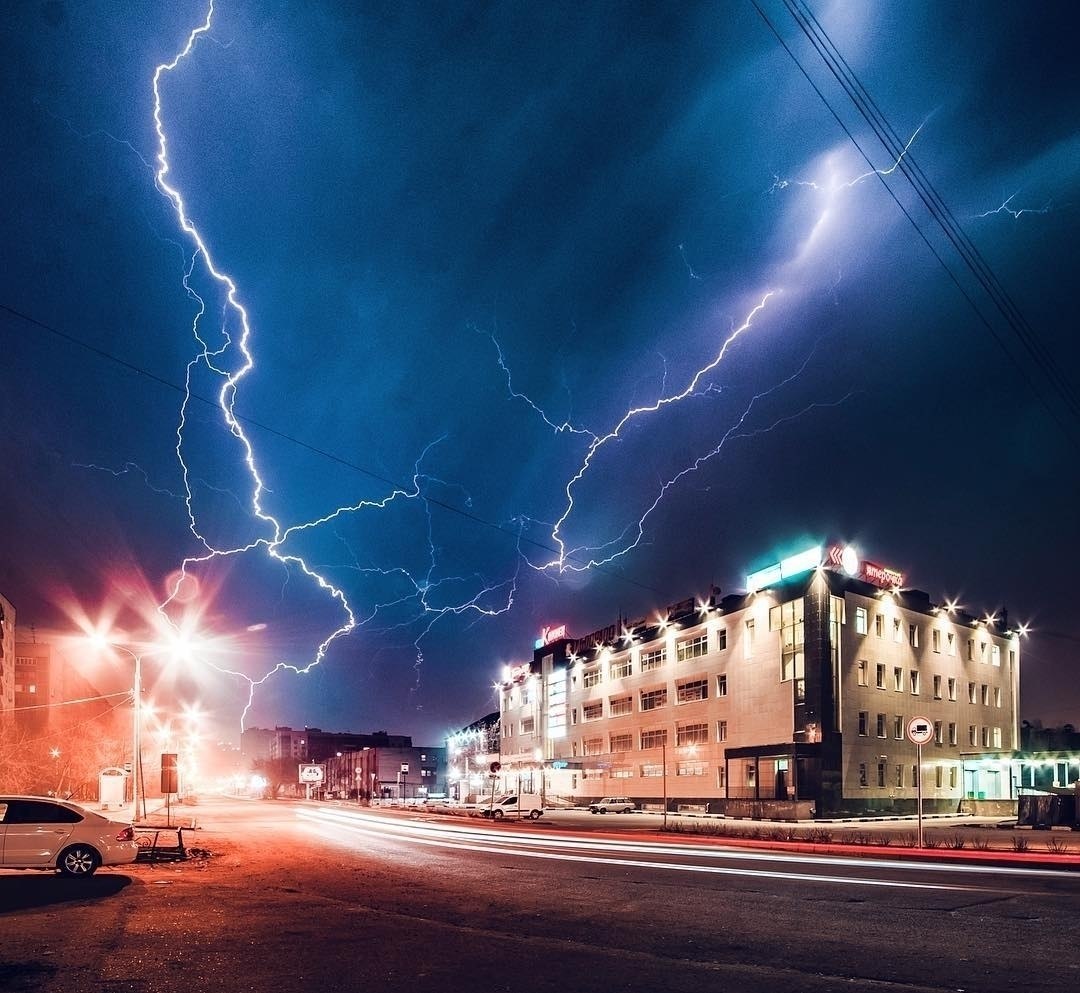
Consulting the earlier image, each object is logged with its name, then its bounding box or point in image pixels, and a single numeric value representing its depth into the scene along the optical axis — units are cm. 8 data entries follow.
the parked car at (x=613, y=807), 6191
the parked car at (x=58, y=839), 1574
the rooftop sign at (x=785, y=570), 5456
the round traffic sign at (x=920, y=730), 2094
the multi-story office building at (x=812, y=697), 5288
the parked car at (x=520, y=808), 5150
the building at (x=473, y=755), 10862
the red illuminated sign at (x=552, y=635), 9281
